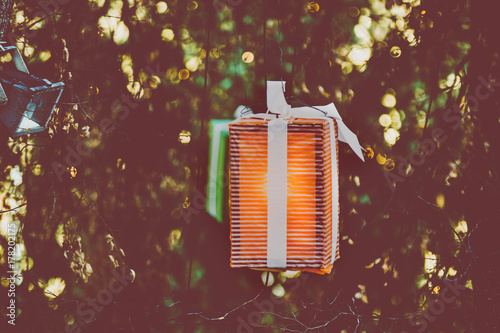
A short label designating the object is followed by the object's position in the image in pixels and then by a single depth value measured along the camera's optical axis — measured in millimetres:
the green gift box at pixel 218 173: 1515
